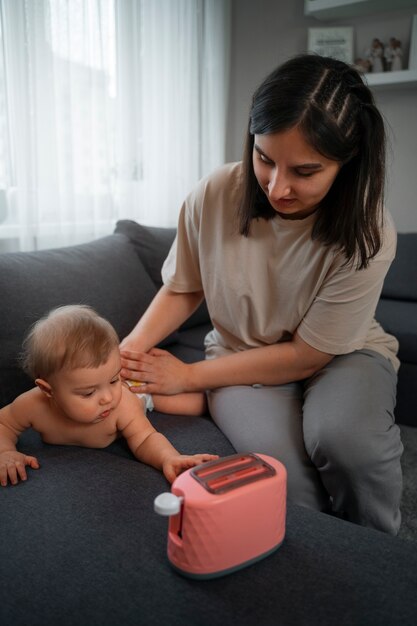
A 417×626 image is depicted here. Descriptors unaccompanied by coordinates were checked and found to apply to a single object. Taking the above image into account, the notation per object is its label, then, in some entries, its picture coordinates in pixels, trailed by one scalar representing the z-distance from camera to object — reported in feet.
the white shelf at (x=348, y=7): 8.59
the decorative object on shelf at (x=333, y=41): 9.23
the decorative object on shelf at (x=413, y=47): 8.61
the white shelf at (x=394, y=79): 8.46
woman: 3.29
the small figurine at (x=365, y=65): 9.07
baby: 3.19
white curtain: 5.88
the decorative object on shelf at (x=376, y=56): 8.95
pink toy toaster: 2.35
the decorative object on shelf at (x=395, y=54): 8.79
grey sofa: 2.26
